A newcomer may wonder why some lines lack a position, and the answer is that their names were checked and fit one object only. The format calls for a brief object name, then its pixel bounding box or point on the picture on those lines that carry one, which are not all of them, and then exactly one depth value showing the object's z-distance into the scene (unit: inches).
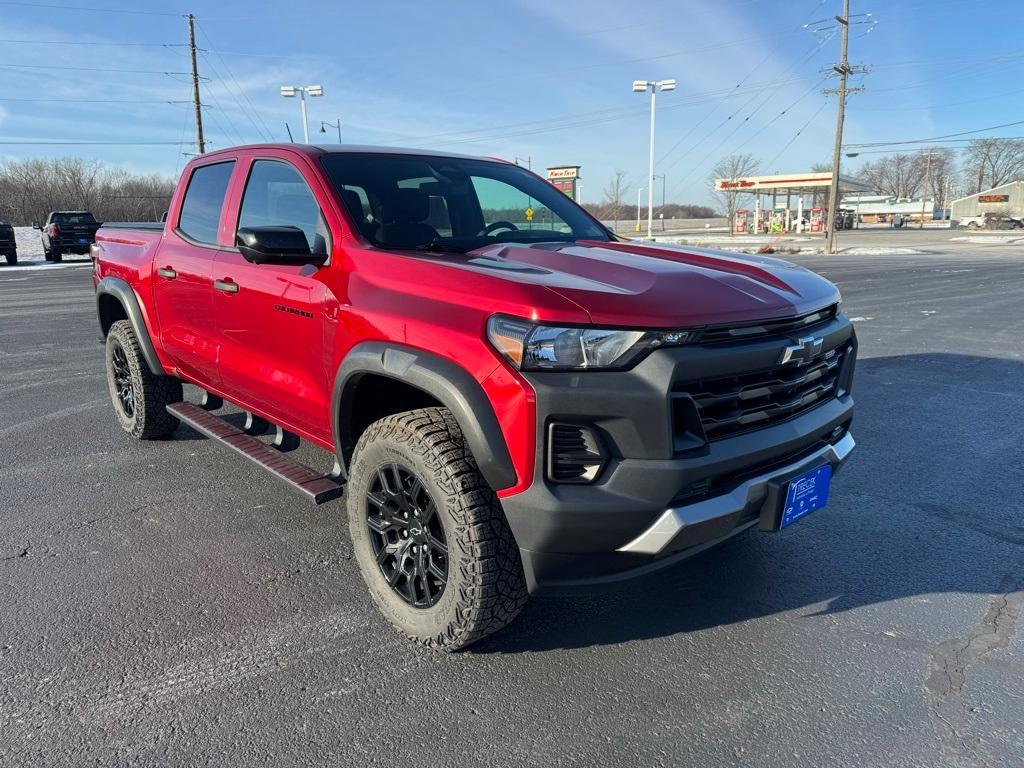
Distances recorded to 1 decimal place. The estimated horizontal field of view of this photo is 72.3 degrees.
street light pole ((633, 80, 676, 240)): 1508.0
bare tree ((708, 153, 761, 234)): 2394.2
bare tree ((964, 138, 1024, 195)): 3757.4
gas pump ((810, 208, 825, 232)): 2076.8
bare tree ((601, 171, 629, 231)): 2507.4
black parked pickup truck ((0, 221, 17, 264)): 927.7
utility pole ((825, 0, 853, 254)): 1278.3
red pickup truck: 82.4
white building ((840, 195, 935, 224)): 3570.4
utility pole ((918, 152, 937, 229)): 3814.0
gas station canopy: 2034.9
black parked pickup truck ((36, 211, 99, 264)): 965.2
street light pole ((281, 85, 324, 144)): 990.4
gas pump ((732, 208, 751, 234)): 2417.9
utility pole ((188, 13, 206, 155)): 1502.2
